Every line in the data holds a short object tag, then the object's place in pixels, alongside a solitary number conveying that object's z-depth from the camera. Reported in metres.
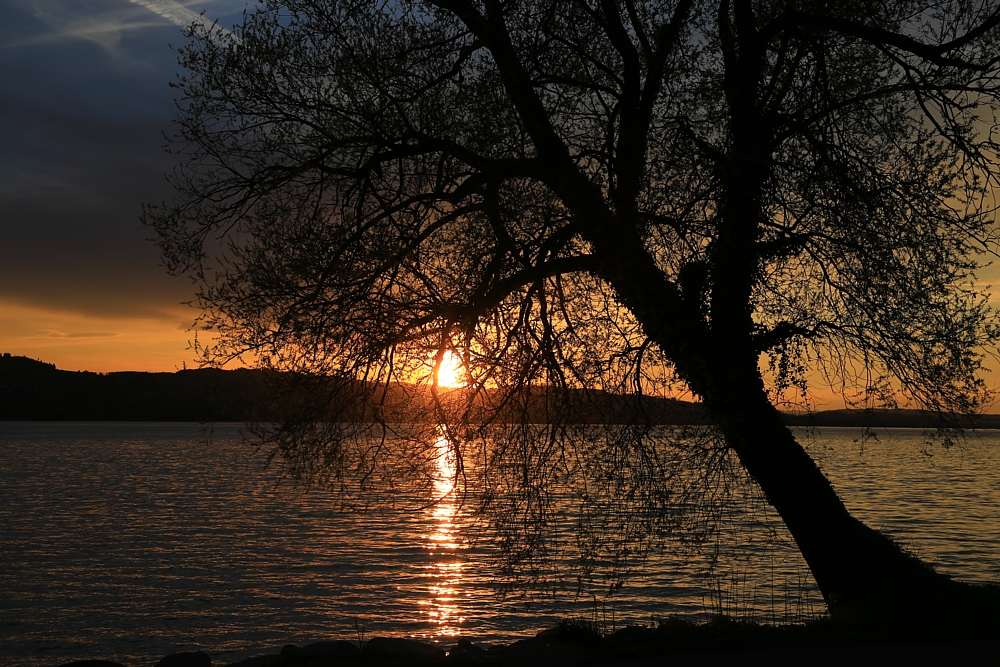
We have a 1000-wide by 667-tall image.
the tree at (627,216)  11.12
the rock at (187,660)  14.13
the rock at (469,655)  11.49
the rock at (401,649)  12.40
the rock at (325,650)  12.91
